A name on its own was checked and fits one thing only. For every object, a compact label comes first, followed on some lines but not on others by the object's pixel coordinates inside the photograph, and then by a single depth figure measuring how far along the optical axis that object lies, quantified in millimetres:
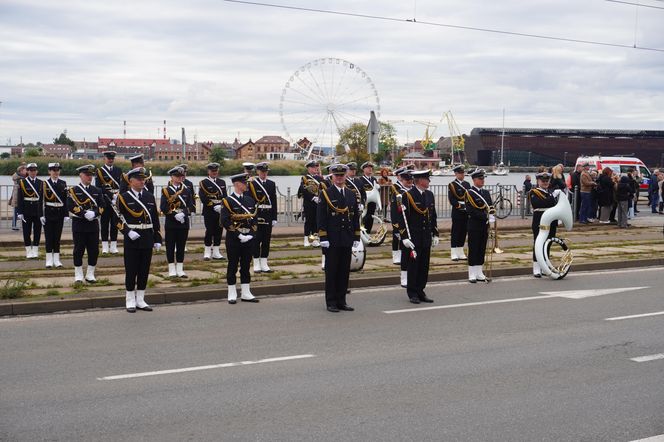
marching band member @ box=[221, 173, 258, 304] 12414
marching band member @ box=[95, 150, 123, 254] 16922
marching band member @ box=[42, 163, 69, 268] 15227
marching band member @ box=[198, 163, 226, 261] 16594
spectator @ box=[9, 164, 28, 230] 21630
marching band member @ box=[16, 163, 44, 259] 16656
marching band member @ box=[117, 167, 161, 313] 11742
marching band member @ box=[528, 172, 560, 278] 15609
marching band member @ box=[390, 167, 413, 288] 13180
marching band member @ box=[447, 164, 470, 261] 16125
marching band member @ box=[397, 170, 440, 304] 12812
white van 41250
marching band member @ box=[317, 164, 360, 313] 12172
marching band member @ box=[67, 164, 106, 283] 13375
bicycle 29312
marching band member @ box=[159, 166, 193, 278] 14352
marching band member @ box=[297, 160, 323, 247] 18359
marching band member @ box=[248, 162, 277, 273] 15344
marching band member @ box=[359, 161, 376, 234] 19950
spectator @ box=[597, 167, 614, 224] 26688
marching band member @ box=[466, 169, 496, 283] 14578
